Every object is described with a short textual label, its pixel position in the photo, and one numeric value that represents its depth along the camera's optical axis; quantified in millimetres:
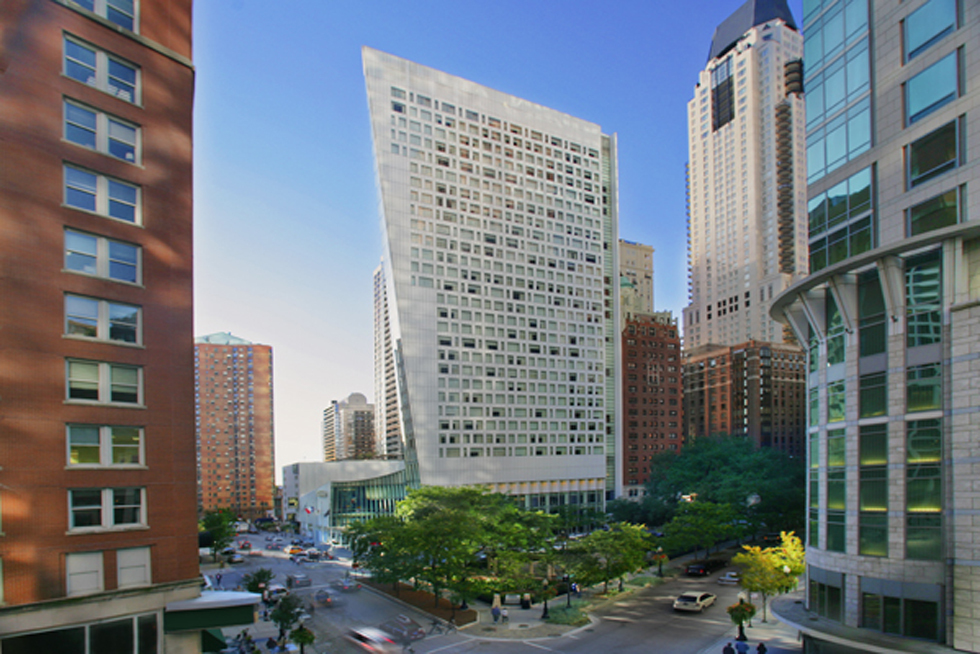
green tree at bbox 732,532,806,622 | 38562
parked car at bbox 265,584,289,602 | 52062
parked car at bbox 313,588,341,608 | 49159
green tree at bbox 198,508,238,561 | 81000
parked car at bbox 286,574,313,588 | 57688
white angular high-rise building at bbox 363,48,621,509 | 90500
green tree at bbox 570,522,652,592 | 45656
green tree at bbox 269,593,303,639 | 37125
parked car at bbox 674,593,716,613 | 43281
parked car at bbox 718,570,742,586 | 52906
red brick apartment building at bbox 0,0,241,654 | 19734
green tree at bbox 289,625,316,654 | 34688
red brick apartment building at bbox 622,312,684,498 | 135750
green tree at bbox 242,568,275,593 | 49112
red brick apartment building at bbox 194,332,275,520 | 173875
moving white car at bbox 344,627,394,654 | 36250
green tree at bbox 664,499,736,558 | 59031
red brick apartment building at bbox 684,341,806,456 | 158000
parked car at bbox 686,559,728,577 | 56844
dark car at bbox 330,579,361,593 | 55812
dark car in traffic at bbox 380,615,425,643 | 38938
